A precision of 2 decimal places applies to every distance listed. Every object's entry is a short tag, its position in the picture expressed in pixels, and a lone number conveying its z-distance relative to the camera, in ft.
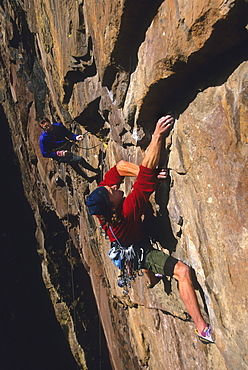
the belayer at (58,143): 18.67
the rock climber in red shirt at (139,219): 9.69
